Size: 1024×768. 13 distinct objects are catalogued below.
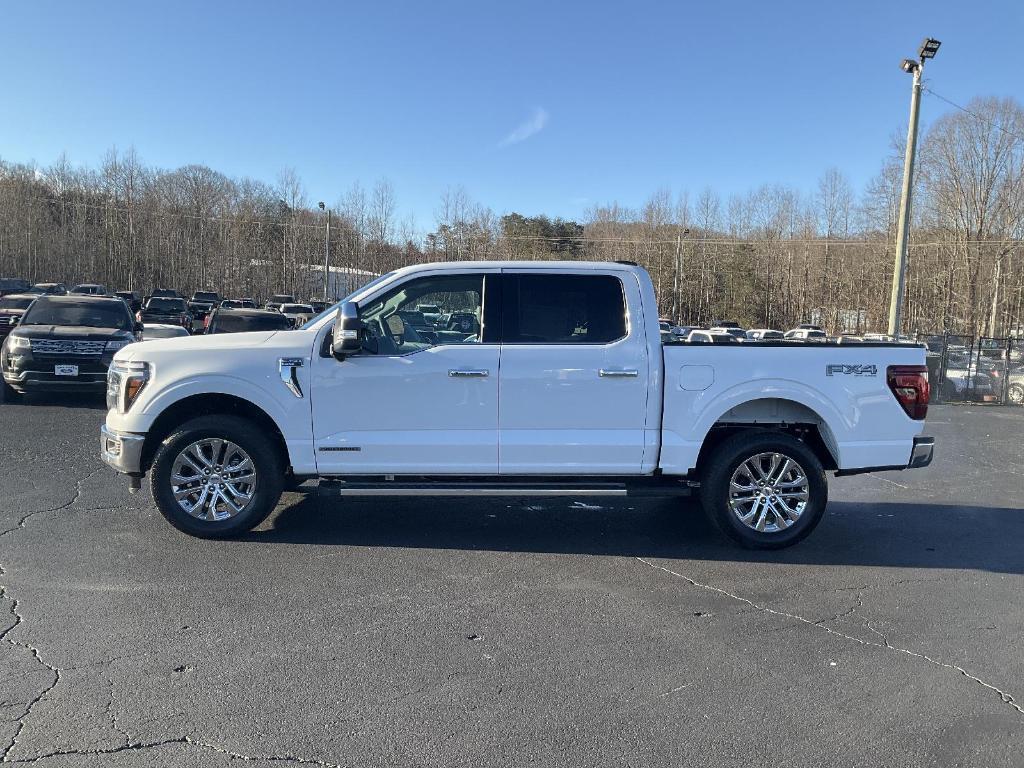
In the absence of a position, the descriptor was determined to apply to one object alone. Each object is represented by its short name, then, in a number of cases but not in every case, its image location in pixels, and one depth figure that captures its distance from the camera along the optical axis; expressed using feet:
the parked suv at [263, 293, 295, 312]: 147.95
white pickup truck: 18.42
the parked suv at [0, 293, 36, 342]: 67.62
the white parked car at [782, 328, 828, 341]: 98.04
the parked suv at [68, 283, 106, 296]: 119.16
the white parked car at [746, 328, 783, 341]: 82.70
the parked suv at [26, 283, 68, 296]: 116.57
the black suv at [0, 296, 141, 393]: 38.34
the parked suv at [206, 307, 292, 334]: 45.32
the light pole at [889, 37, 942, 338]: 51.29
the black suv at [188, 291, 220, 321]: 105.92
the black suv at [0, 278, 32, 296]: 132.55
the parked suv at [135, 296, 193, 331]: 86.58
